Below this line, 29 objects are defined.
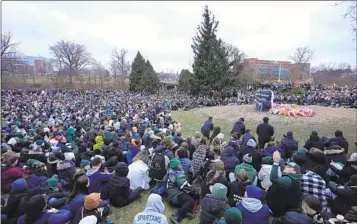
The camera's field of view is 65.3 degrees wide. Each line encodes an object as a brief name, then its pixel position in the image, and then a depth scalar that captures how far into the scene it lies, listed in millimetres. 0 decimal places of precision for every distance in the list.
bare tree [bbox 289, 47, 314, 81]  72188
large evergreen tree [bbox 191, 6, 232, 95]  34406
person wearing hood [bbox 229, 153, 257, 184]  5855
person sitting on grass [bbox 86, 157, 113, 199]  6152
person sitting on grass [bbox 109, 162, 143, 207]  6012
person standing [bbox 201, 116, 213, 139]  12602
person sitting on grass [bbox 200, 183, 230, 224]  4590
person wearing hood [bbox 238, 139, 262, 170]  7137
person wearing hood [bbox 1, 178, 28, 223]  5227
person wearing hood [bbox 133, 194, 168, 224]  3979
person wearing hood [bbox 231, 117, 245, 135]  11266
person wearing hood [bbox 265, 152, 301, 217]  5047
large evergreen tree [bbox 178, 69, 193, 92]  45000
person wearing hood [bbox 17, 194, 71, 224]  4266
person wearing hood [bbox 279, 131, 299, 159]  8531
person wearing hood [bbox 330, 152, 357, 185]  5770
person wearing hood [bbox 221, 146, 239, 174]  6797
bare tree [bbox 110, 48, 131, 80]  77125
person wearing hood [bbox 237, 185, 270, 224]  4520
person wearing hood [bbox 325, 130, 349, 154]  8555
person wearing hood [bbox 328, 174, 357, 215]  4891
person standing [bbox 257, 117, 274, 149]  10734
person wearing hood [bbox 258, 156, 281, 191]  5996
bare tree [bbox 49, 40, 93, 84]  66875
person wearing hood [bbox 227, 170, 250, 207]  5314
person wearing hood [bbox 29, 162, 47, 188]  5992
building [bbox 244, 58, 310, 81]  65675
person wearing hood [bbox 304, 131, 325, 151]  8406
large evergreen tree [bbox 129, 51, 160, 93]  47725
